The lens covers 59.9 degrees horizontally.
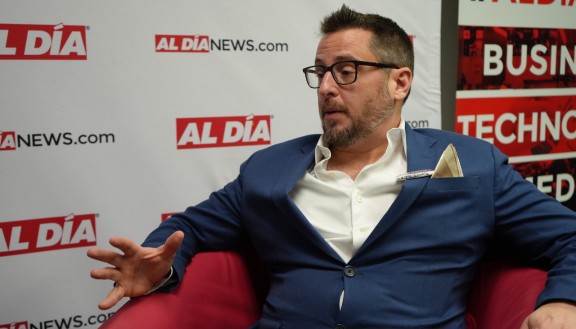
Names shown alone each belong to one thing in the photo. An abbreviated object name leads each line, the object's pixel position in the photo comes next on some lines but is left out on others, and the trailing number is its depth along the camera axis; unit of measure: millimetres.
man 1326
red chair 1289
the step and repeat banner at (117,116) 1825
